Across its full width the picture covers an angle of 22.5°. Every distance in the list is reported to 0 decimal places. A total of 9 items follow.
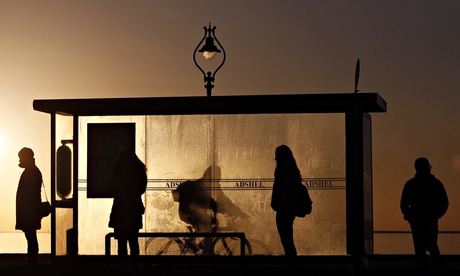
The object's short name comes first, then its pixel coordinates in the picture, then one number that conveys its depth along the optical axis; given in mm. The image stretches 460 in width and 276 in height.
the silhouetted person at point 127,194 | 15492
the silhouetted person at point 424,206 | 14578
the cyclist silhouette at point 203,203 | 17266
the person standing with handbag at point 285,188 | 15352
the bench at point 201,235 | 16812
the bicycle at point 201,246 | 17172
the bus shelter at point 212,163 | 17016
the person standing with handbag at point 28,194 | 15898
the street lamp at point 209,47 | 18750
